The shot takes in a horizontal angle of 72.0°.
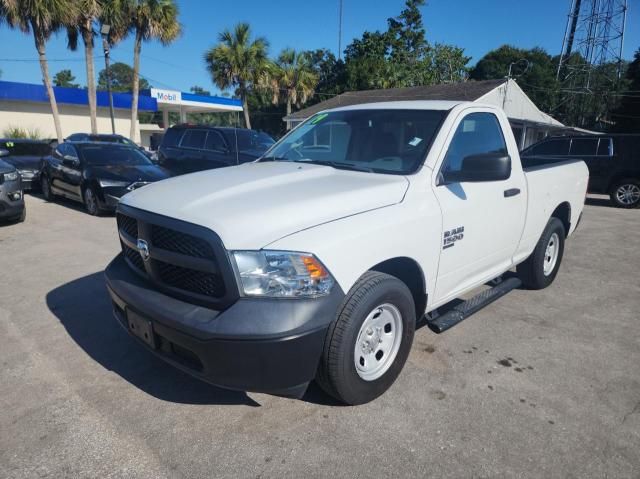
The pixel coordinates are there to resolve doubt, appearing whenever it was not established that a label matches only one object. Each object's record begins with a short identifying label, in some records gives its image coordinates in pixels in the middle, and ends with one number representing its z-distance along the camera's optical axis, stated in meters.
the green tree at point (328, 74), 42.63
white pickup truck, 2.22
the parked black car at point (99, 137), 16.75
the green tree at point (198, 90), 107.38
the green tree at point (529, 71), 45.84
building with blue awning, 28.12
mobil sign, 35.00
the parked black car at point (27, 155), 11.71
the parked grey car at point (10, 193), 7.55
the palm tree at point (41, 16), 18.98
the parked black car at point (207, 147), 10.04
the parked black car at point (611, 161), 11.29
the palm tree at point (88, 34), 21.60
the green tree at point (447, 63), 40.28
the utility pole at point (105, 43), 19.79
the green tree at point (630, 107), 37.28
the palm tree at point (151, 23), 23.98
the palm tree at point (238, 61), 29.62
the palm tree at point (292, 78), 35.25
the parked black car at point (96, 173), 8.64
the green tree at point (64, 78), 87.53
